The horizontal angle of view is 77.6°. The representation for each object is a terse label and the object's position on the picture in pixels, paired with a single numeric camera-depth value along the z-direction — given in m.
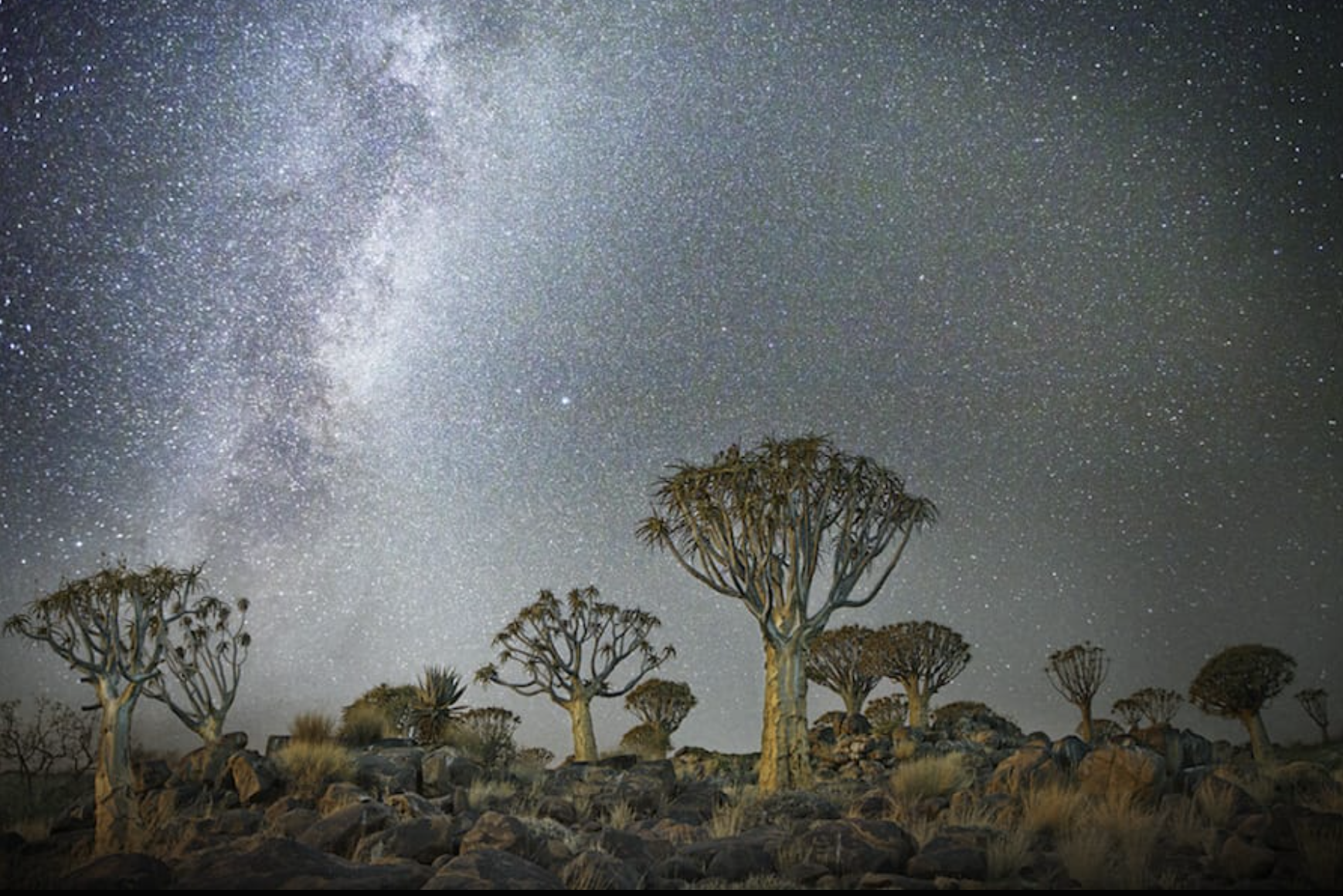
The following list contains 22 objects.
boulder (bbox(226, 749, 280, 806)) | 12.98
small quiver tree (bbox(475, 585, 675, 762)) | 27.59
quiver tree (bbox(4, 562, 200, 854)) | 14.20
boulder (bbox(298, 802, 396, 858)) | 8.42
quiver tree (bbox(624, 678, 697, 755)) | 38.78
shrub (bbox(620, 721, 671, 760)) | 30.38
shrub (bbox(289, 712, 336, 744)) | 17.62
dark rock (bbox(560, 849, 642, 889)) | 6.92
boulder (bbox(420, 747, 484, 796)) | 14.13
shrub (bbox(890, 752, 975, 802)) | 12.25
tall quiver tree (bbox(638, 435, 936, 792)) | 15.61
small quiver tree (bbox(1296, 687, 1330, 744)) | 41.16
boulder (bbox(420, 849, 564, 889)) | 6.29
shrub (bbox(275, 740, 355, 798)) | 13.11
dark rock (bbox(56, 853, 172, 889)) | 6.16
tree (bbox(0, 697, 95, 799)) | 28.86
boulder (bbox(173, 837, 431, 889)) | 6.16
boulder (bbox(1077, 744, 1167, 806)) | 10.20
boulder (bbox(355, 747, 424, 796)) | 13.59
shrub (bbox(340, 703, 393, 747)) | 19.09
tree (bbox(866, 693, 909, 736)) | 38.31
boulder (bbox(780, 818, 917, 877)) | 7.04
